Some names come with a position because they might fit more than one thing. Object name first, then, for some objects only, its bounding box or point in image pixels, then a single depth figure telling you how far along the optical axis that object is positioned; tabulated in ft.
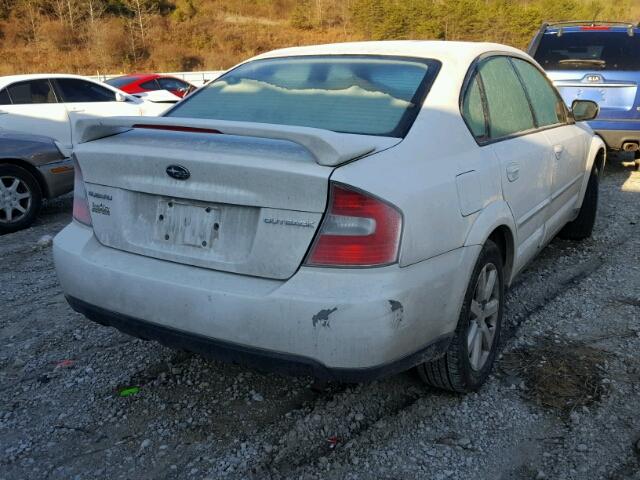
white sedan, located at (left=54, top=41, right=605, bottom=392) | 6.96
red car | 44.16
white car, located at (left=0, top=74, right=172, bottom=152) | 27.84
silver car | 19.65
